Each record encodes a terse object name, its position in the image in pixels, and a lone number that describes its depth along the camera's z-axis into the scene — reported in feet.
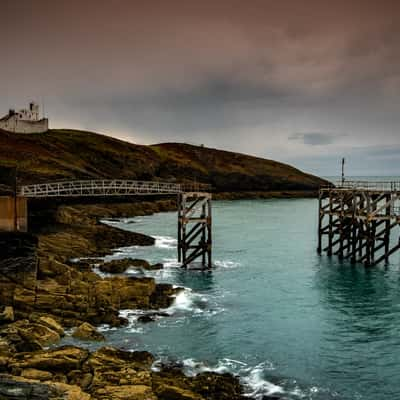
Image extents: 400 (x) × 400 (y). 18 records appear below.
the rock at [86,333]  75.66
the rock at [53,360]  57.52
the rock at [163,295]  97.70
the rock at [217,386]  58.90
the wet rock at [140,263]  129.59
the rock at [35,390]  46.52
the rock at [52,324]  75.57
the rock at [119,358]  62.49
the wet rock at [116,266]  125.18
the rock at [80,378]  54.49
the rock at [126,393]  51.90
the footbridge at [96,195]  112.27
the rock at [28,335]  66.18
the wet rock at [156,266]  131.34
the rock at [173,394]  54.85
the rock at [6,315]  73.92
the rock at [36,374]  54.08
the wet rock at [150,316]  87.66
